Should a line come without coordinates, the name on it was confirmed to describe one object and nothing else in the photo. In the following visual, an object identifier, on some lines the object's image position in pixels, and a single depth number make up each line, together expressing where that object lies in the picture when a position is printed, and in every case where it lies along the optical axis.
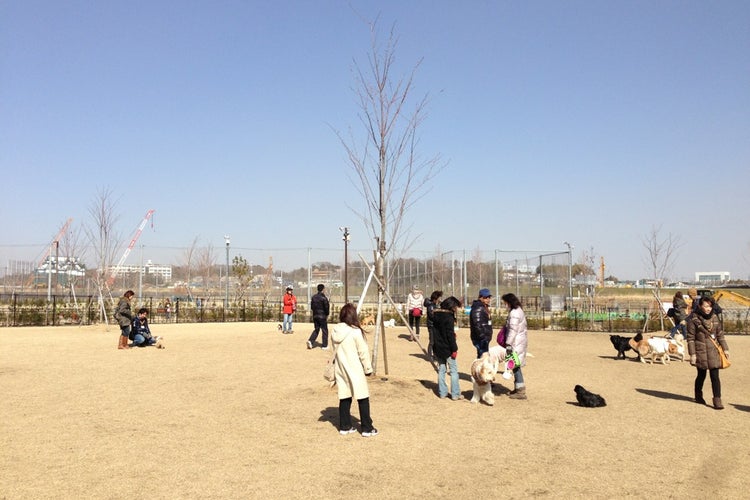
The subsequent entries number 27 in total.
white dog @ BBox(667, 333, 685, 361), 13.59
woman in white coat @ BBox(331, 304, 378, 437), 6.66
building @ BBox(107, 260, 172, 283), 35.38
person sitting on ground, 15.38
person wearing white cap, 17.59
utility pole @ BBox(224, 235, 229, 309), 29.96
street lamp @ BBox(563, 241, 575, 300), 28.66
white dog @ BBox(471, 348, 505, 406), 8.24
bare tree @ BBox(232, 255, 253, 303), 37.59
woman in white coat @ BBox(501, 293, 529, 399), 8.73
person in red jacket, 18.98
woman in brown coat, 8.17
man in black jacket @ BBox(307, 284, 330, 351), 14.84
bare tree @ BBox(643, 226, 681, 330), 21.19
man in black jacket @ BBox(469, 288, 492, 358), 9.23
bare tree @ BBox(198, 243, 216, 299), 37.47
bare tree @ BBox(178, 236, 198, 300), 38.62
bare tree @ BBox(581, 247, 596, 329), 37.50
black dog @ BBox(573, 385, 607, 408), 8.30
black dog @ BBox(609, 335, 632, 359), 13.90
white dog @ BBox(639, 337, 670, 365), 13.13
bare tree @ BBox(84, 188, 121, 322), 23.75
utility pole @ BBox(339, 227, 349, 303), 33.47
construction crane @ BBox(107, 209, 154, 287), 36.24
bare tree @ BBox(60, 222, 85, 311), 30.73
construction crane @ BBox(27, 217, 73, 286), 37.57
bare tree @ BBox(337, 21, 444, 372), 10.50
